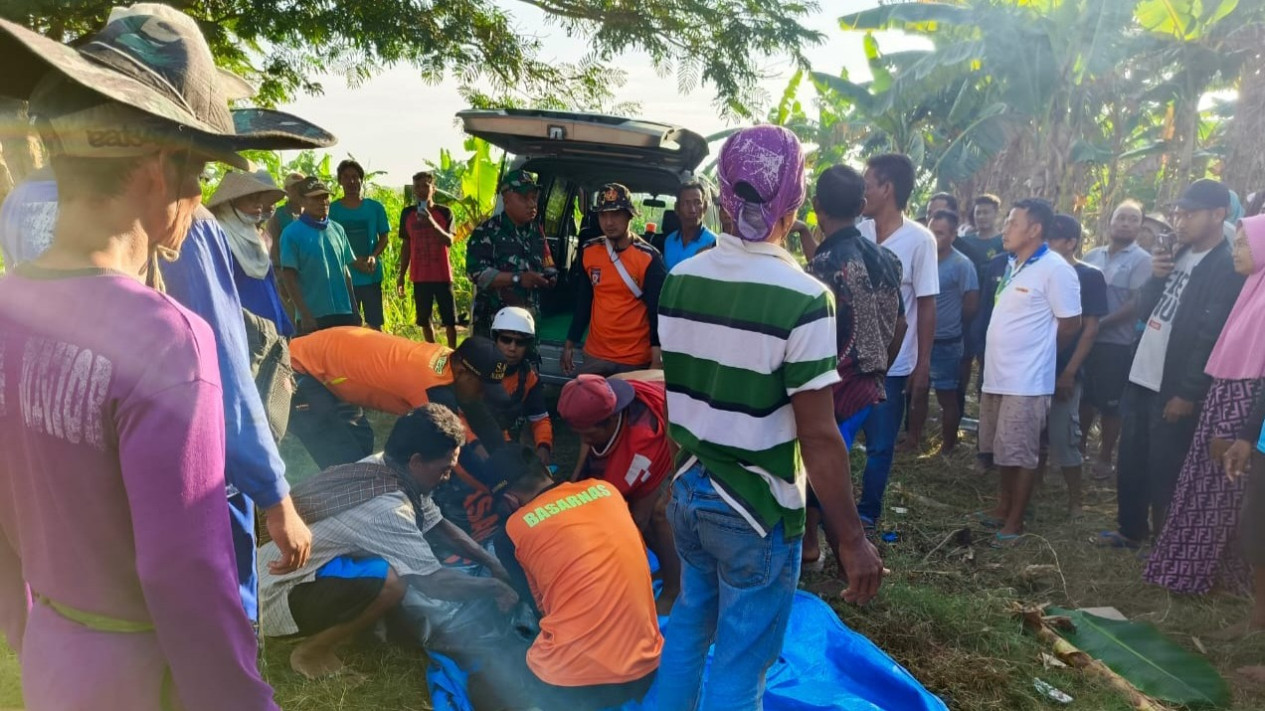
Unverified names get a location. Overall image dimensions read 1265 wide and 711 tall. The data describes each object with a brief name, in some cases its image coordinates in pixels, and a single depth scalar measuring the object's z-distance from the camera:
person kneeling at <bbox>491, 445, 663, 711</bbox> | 2.51
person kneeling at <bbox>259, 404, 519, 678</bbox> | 2.77
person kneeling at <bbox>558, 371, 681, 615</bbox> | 3.06
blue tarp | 2.70
